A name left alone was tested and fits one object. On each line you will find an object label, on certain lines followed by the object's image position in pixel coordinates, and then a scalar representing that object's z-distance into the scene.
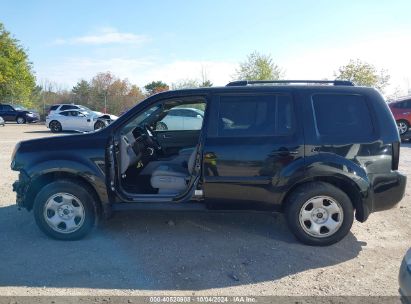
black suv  4.19
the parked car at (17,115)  31.81
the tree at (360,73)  32.28
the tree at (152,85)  43.47
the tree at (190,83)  31.77
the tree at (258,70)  33.47
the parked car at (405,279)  2.54
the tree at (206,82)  31.27
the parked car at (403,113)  15.45
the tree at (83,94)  35.56
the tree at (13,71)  36.12
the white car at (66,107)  24.34
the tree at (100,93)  32.94
